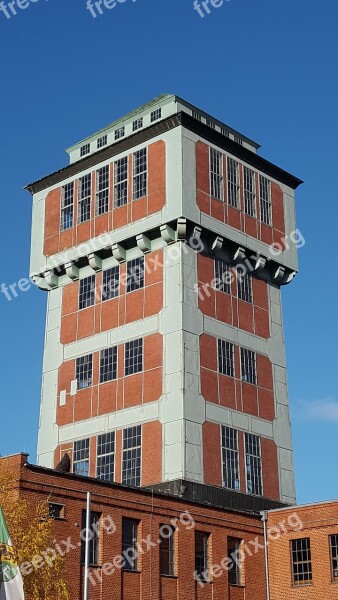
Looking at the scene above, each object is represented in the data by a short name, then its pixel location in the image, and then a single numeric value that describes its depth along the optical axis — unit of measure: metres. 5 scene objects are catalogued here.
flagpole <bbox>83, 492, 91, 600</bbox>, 33.28
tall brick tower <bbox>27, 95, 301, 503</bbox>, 45.84
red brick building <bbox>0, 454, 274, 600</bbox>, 35.84
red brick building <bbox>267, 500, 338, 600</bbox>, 41.47
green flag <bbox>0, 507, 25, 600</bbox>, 29.05
